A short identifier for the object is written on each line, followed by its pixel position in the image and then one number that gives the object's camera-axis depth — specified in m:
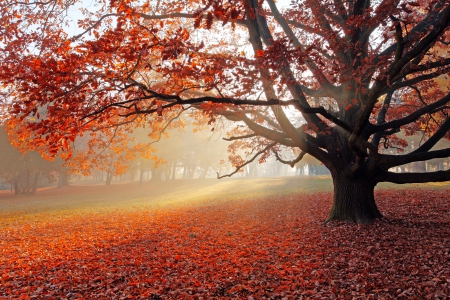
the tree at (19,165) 29.50
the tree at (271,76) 5.66
